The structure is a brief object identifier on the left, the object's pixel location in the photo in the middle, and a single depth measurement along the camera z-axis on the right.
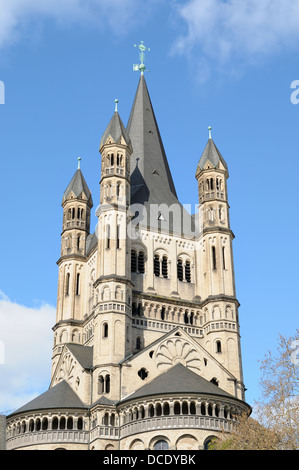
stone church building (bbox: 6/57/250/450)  48.22
